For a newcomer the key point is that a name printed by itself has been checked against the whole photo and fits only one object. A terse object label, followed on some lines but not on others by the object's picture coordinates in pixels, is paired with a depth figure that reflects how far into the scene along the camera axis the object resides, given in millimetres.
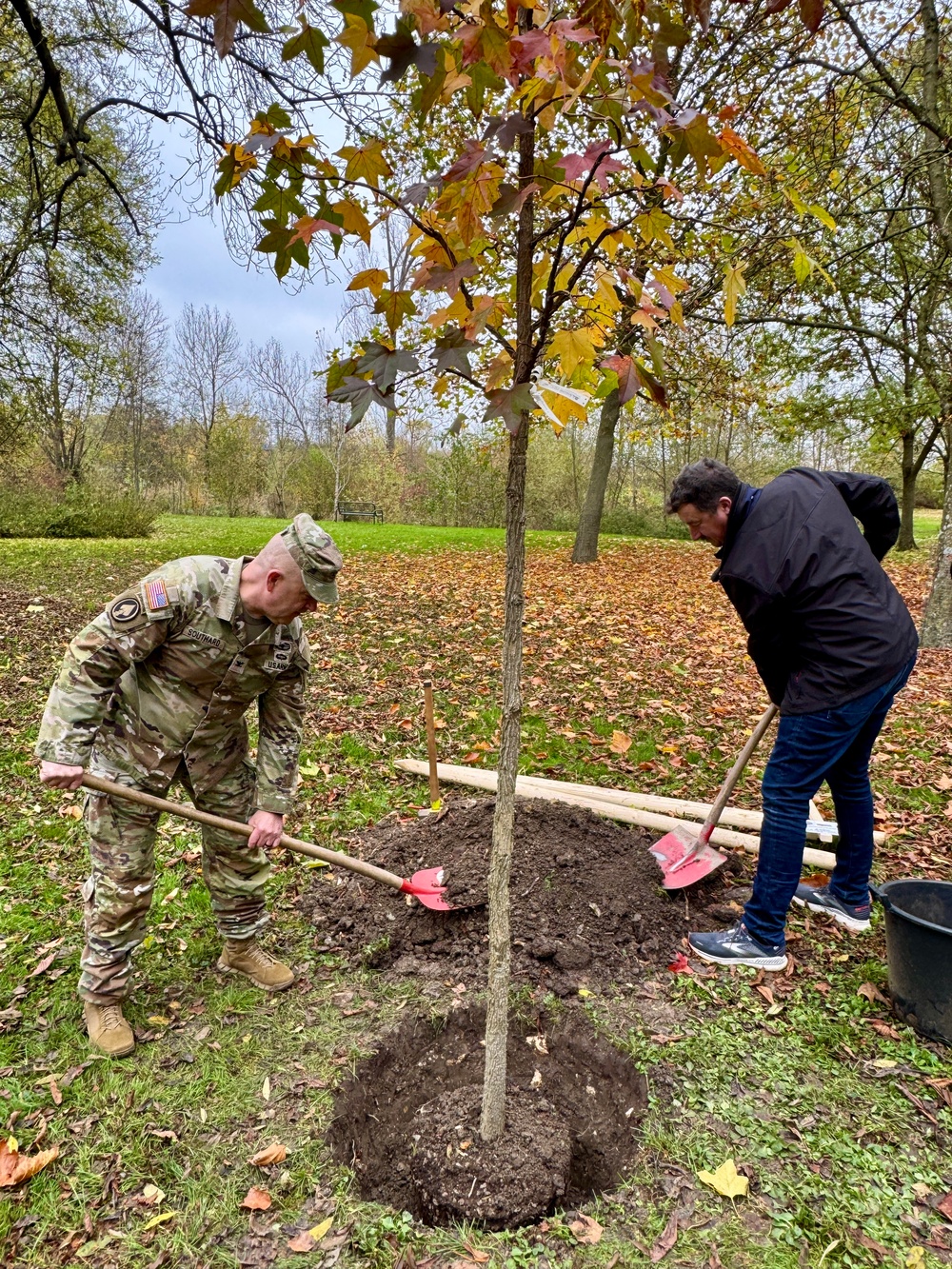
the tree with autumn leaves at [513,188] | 1344
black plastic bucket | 2672
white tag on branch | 1465
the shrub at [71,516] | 17172
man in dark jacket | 2863
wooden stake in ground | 4328
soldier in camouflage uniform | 2500
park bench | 28852
